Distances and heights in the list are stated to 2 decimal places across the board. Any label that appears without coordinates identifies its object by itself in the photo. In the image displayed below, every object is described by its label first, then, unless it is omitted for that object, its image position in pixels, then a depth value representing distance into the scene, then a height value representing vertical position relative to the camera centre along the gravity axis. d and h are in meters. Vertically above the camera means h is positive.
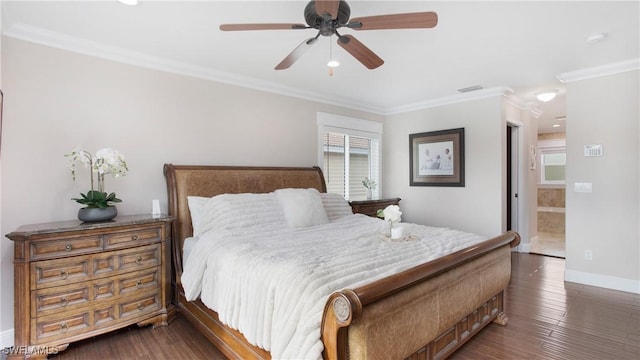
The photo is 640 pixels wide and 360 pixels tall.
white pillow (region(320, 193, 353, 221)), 3.68 -0.33
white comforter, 1.49 -0.54
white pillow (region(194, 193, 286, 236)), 2.82 -0.31
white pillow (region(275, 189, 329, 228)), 3.12 -0.30
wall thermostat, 3.70 +0.33
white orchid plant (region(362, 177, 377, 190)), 5.29 -0.09
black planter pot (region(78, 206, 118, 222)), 2.49 -0.28
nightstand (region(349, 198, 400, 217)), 4.68 -0.43
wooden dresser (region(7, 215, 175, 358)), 2.12 -0.77
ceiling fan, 1.76 +0.97
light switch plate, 3.77 -0.13
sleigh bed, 1.38 -0.72
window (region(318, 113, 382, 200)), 4.81 +0.44
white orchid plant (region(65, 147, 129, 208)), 2.55 +0.13
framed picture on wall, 4.82 +0.33
